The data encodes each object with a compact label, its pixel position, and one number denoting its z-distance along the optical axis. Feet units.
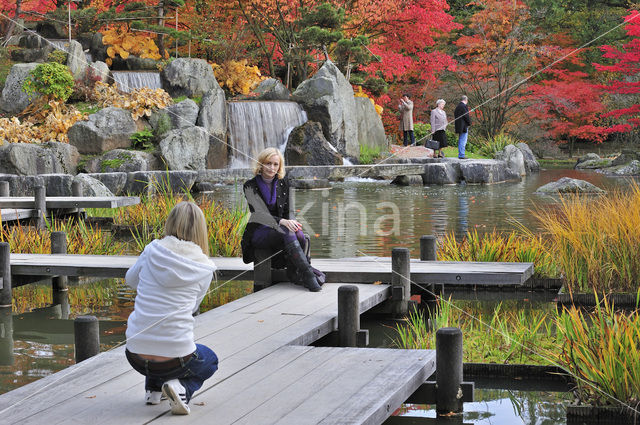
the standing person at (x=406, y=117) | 86.58
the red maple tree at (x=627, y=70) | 94.02
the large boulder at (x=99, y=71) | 73.61
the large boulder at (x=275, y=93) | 83.97
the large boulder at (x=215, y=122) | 74.02
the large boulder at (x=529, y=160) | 94.53
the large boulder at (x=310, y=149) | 77.61
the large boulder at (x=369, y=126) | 87.92
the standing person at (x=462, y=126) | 75.82
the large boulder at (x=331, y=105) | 81.35
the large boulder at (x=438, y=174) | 74.69
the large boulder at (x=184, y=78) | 77.25
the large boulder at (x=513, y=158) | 84.27
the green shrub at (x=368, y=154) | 83.15
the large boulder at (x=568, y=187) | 60.29
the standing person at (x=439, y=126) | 77.46
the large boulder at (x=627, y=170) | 91.09
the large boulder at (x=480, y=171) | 75.25
